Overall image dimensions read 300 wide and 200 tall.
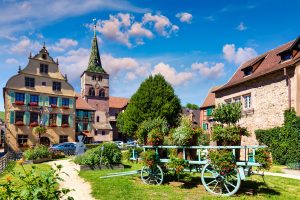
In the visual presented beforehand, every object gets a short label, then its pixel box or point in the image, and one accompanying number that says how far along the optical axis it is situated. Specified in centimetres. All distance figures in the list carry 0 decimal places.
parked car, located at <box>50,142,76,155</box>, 2729
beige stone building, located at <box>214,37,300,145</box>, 1897
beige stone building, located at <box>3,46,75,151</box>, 3312
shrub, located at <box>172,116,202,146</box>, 947
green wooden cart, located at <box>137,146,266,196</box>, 827
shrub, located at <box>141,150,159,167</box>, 991
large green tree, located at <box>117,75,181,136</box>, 3238
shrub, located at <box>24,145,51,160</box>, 2034
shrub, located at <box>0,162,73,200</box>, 407
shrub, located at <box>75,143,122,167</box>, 1513
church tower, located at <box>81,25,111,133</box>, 5616
